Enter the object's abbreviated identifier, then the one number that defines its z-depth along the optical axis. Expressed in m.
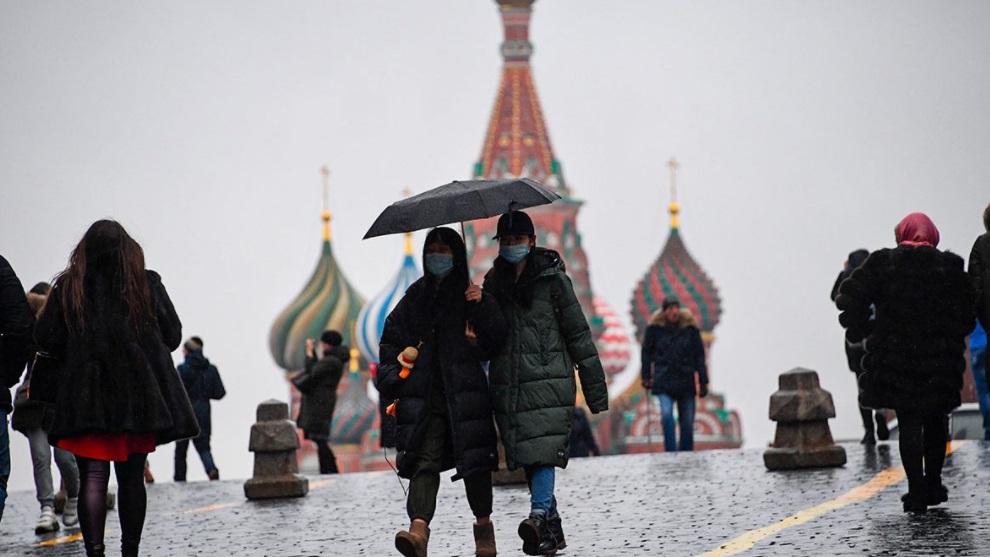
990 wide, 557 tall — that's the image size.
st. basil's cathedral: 122.31
